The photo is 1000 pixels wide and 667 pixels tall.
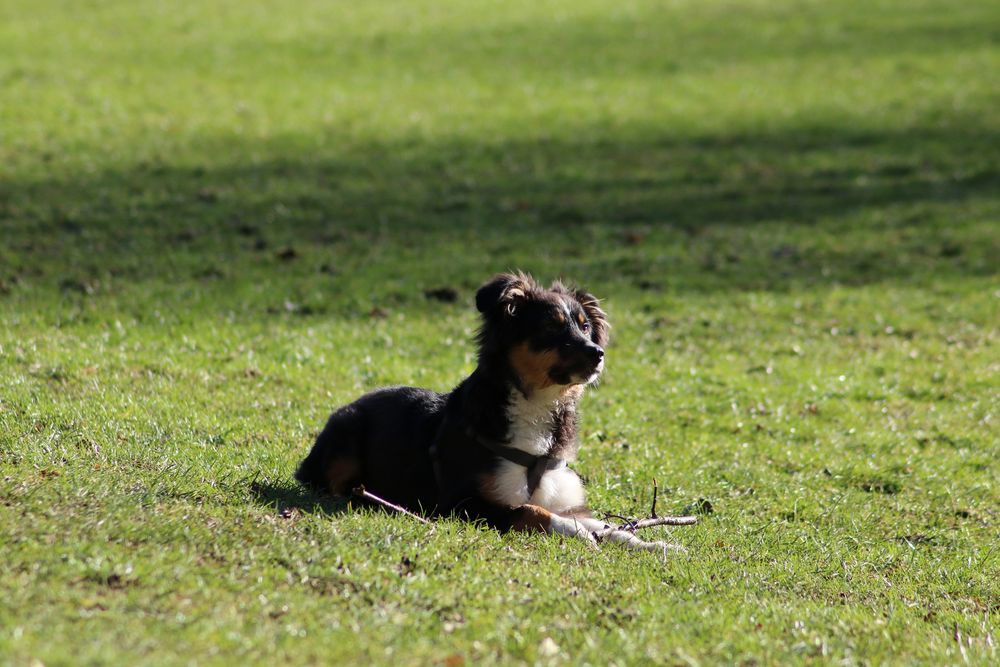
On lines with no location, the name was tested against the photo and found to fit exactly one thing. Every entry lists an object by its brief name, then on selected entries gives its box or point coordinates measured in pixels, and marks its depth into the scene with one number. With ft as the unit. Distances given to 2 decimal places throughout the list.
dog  50.96
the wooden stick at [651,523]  50.96
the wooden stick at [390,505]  48.33
